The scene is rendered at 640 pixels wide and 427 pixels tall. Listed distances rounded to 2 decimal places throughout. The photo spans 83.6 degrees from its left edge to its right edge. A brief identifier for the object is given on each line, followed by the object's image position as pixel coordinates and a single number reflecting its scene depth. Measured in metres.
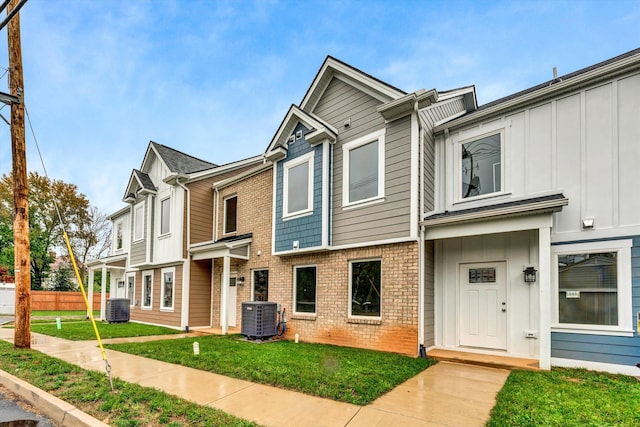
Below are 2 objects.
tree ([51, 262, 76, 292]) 32.94
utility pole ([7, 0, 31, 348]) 8.31
